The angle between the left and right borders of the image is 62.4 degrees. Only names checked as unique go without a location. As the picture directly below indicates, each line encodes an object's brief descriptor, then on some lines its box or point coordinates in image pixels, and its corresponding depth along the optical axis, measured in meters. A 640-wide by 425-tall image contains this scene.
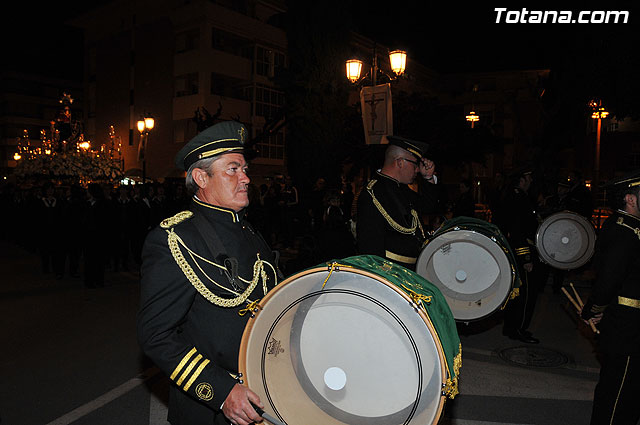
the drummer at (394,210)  4.04
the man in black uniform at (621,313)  3.19
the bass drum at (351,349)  1.79
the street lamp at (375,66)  13.02
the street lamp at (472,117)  35.22
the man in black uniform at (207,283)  2.00
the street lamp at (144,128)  18.28
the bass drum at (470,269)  3.71
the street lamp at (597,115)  14.07
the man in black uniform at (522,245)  6.12
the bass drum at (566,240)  6.70
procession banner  10.74
